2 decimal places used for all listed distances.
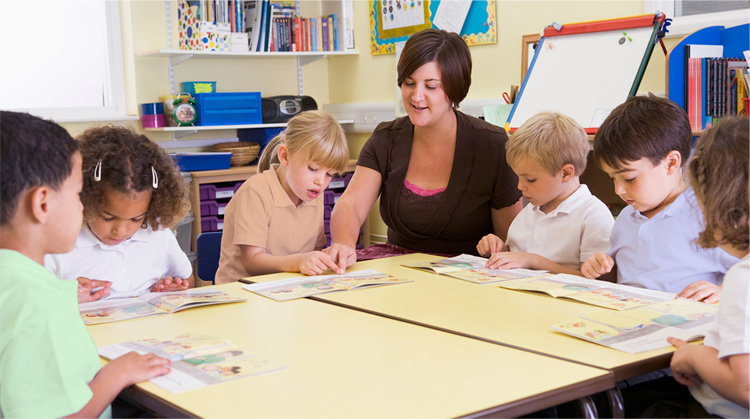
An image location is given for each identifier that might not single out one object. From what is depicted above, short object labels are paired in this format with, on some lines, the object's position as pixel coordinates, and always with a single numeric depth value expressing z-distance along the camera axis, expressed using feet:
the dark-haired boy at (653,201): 5.72
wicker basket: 14.23
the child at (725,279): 3.59
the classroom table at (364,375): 3.40
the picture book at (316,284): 5.74
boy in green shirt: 3.41
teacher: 7.95
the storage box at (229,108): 13.92
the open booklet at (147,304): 5.11
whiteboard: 9.61
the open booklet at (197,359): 3.76
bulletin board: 13.09
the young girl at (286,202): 7.31
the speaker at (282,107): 14.73
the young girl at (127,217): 5.68
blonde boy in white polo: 6.62
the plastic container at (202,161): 13.21
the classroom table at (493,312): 4.05
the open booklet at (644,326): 4.25
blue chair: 8.24
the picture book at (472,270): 6.15
